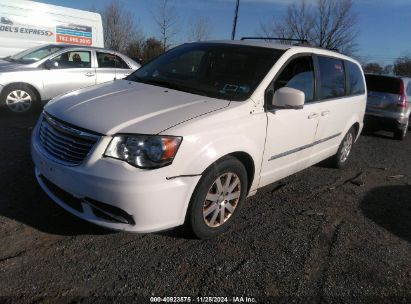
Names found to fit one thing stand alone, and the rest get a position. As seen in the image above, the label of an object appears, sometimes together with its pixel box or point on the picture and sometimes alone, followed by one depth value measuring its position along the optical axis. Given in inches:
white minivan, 113.2
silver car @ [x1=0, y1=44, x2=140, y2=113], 308.2
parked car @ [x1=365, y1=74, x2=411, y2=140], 360.5
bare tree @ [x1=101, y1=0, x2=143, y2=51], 1342.3
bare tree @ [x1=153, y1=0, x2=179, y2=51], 1133.7
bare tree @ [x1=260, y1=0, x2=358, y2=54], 1122.0
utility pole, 745.0
